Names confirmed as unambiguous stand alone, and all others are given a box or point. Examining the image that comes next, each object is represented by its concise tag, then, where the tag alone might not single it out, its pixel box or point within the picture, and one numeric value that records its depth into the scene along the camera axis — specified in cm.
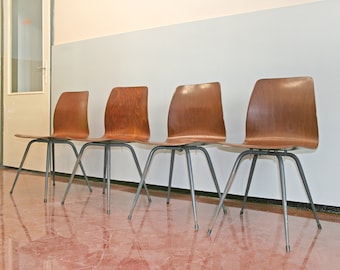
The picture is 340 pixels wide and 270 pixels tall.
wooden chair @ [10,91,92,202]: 303
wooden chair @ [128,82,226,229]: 239
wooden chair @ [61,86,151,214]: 268
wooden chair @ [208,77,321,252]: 196
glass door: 402
